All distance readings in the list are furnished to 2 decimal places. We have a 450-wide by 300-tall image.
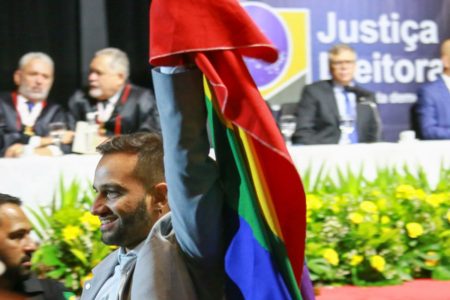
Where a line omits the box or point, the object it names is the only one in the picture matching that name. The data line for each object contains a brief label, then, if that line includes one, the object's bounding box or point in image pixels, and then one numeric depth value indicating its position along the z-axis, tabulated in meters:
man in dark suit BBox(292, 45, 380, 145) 9.88
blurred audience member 4.19
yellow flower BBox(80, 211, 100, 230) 6.86
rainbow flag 2.35
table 7.46
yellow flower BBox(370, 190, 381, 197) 7.70
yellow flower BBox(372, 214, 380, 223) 7.45
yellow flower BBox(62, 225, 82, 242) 6.77
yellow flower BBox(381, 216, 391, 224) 7.51
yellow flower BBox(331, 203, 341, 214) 7.43
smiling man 2.36
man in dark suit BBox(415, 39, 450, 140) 11.11
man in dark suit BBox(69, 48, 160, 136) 9.94
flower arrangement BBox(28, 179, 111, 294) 6.71
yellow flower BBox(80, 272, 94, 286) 6.67
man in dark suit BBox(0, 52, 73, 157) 9.36
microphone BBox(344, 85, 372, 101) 10.71
